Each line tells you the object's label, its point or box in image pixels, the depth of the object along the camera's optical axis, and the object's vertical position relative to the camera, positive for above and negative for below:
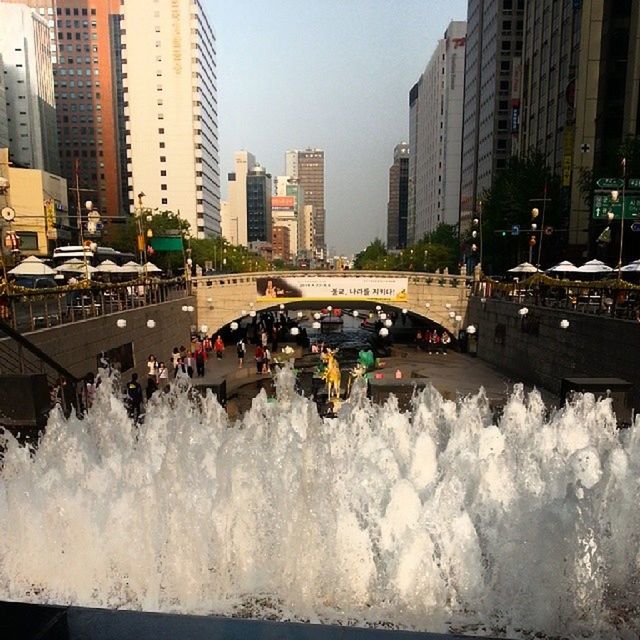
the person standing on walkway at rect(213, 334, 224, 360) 28.33 -5.43
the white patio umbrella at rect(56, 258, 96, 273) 23.78 -0.56
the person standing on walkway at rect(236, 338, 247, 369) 25.27 -5.05
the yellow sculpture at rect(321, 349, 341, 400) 17.55 -4.46
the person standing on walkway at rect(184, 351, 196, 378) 22.11 -4.99
